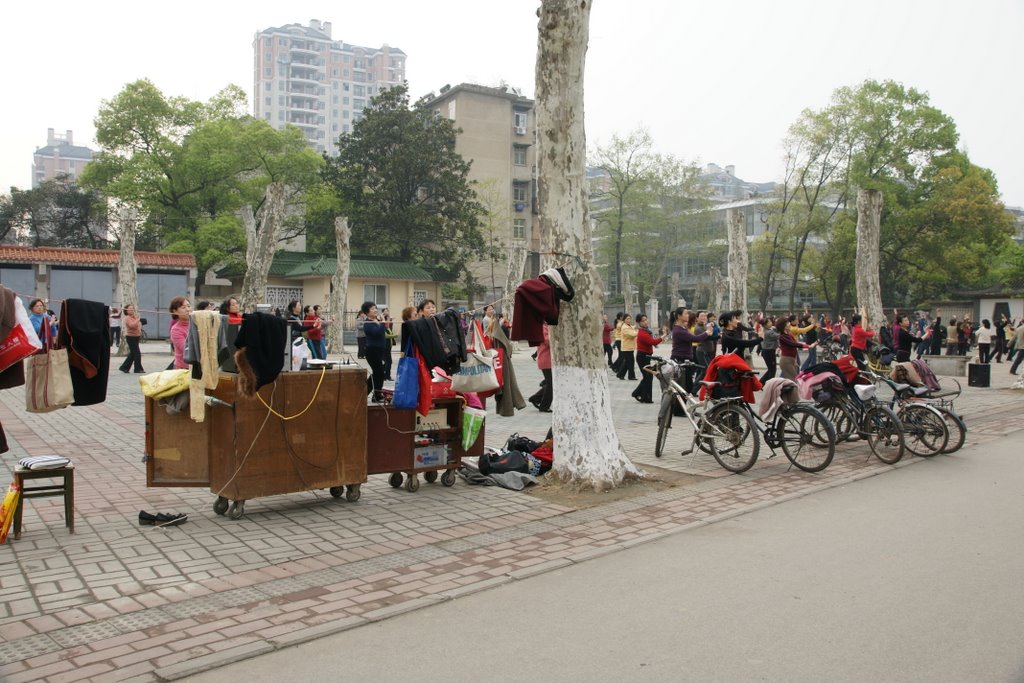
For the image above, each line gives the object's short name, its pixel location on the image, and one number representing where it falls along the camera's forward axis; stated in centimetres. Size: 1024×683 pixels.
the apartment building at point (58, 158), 15488
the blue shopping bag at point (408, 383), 719
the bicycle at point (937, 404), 931
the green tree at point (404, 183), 4434
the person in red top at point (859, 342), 1501
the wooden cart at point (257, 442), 629
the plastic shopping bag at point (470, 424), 773
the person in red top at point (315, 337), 1525
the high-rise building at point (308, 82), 13612
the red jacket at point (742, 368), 905
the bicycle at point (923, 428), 921
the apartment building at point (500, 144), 5938
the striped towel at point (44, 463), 586
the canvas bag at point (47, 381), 582
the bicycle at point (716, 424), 853
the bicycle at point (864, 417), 914
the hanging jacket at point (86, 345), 593
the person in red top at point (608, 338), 2124
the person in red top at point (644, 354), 1431
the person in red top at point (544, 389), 1315
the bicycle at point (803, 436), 844
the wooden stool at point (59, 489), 579
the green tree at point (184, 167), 4059
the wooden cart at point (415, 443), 722
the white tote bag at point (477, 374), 781
